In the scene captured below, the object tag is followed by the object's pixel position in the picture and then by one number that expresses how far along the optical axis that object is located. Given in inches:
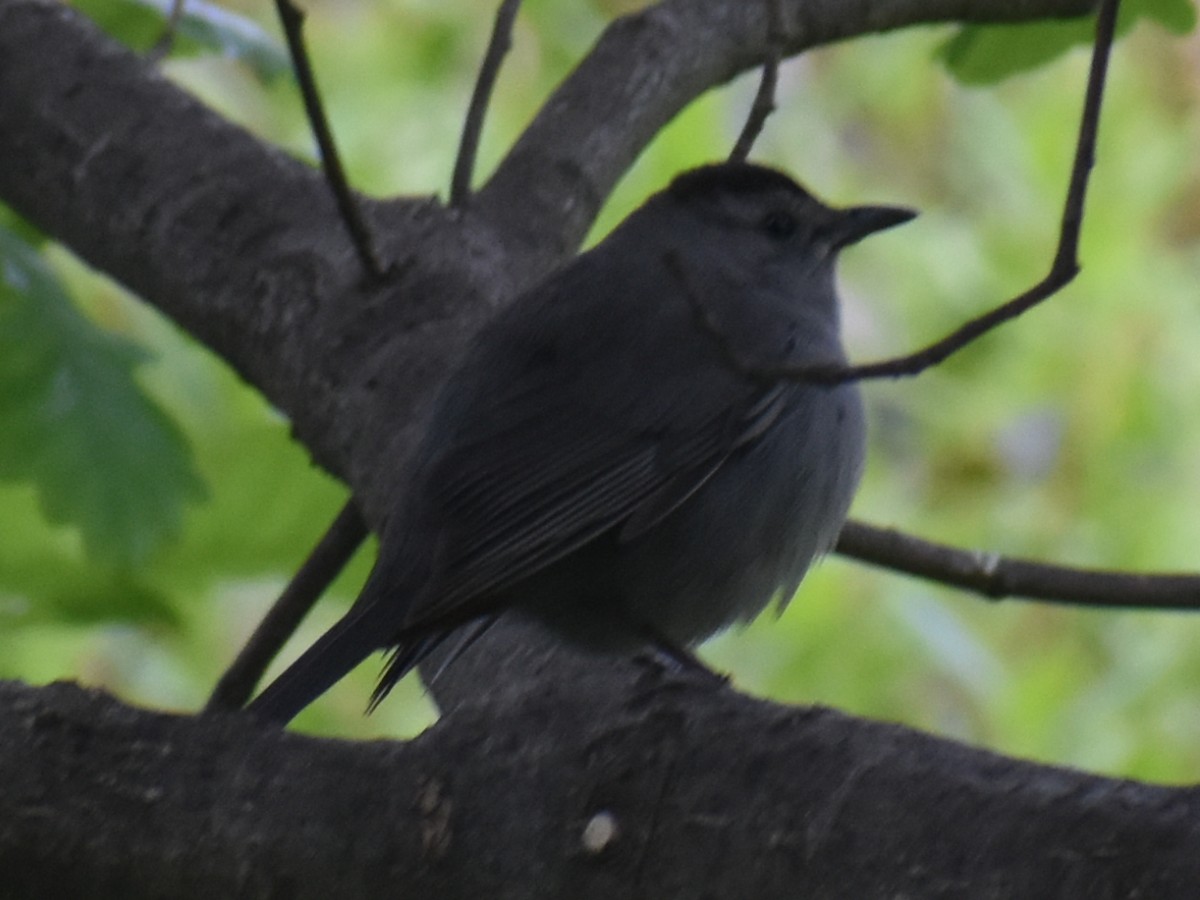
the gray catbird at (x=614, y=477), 213.5
